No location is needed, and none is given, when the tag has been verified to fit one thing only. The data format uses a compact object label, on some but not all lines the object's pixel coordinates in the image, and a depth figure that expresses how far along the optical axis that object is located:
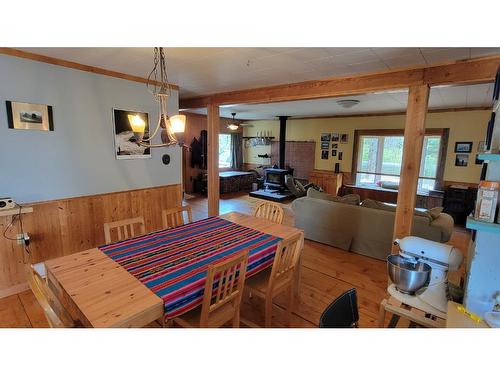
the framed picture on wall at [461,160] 5.28
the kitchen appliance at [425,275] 1.45
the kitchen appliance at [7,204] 2.27
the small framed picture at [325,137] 7.32
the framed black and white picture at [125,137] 3.17
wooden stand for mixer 1.40
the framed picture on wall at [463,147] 5.22
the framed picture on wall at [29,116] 2.37
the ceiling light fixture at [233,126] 6.86
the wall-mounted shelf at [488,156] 1.11
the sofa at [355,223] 3.14
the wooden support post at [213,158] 4.39
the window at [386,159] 5.72
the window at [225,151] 8.66
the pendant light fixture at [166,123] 1.83
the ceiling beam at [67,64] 2.31
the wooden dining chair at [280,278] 1.84
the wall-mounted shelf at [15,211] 2.21
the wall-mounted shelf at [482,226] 1.12
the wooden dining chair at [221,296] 1.43
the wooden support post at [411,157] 2.53
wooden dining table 1.21
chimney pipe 7.49
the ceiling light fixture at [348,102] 4.39
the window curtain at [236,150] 8.82
